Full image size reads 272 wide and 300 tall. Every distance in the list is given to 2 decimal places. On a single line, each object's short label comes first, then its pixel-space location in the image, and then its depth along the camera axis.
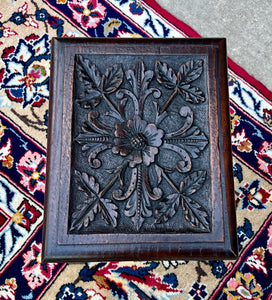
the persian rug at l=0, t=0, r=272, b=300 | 1.04
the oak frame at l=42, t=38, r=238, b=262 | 0.70
